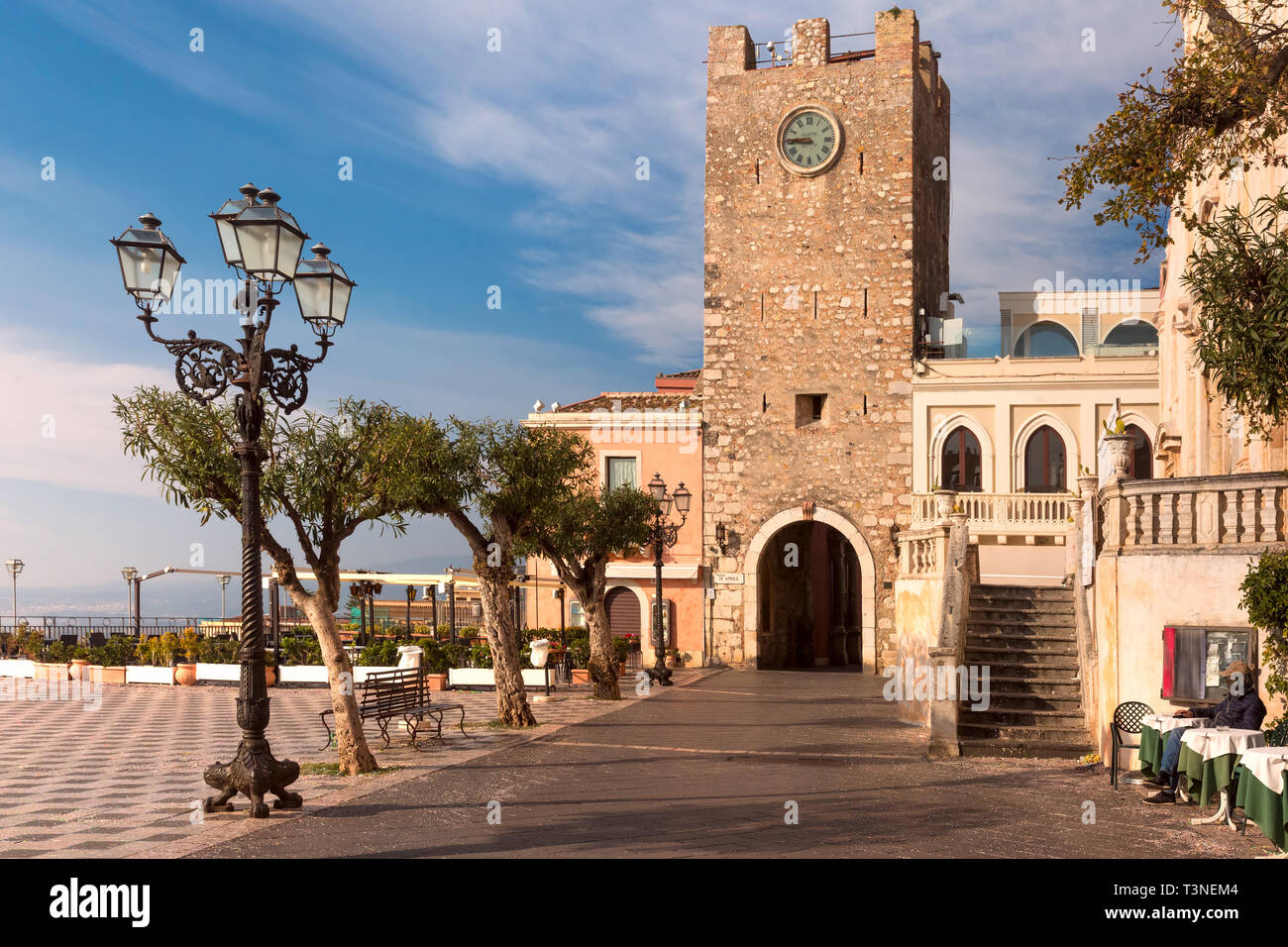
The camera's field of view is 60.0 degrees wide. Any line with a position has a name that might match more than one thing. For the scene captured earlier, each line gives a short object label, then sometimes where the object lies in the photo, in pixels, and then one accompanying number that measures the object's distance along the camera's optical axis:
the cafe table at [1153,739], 11.45
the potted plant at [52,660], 28.80
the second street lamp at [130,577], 32.92
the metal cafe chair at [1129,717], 12.12
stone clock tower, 32.56
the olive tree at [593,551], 22.47
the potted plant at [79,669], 28.64
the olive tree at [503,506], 17.62
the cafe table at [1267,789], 8.34
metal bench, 15.90
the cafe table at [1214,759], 9.98
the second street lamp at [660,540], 26.44
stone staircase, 14.78
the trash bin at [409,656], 22.03
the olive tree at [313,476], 11.91
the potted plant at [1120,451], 14.30
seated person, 10.41
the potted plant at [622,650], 29.97
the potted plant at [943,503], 19.12
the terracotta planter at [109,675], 28.53
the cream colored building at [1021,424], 29.39
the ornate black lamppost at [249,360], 10.57
